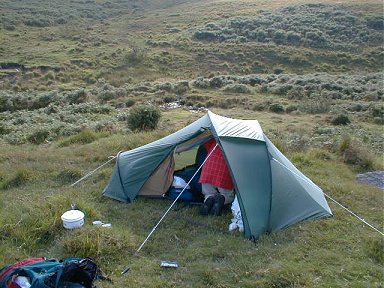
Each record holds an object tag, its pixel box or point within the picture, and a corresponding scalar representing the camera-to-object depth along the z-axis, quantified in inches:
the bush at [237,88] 1318.9
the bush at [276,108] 1052.5
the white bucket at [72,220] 311.4
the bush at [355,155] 508.4
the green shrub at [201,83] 1381.6
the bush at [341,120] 886.4
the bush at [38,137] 685.9
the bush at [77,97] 1183.6
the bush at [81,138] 610.9
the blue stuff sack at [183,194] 378.6
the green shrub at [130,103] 1152.2
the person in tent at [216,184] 357.7
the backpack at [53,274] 227.3
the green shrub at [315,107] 1029.2
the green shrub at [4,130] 782.5
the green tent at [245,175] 329.7
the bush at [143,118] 692.7
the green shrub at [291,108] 1048.5
